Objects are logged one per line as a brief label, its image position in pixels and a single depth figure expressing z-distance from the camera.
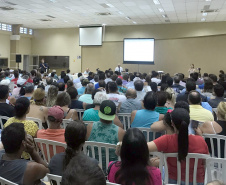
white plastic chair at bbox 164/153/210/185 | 2.10
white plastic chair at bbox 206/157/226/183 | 1.95
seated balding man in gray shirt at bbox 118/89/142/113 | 4.31
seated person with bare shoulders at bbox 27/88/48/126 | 3.63
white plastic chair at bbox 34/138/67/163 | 2.39
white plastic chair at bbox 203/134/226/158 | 2.75
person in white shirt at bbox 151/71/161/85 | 8.55
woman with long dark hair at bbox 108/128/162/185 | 1.59
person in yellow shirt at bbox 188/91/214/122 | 3.49
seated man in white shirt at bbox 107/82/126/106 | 4.75
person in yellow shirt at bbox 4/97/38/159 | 2.69
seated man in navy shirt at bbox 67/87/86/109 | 4.45
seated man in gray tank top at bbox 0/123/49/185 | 1.77
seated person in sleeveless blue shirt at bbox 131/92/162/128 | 3.35
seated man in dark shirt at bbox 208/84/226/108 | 4.59
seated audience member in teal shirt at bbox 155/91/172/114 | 3.73
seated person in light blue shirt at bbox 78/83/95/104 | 4.91
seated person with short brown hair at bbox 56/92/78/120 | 3.77
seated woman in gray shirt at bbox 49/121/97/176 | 1.95
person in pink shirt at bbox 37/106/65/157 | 2.59
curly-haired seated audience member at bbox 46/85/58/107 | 4.42
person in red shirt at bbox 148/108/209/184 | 2.18
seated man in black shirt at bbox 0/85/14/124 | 3.75
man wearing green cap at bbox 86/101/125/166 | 2.63
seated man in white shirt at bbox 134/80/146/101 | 5.48
